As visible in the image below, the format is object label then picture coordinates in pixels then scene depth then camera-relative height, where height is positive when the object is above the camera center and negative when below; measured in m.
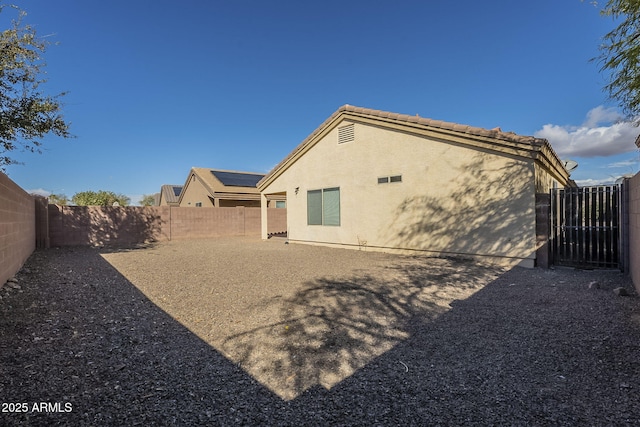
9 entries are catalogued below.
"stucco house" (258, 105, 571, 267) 8.66 +0.80
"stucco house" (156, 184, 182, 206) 35.22 +2.11
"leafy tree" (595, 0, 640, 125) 7.02 +3.51
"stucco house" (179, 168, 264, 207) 23.83 +1.82
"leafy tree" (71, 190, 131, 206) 23.34 +1.11
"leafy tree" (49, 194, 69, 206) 24.87 +1.32
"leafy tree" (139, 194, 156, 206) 48.19 +1.91
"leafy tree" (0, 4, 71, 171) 9.33 +3.44
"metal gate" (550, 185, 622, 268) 7.69 -0.47
